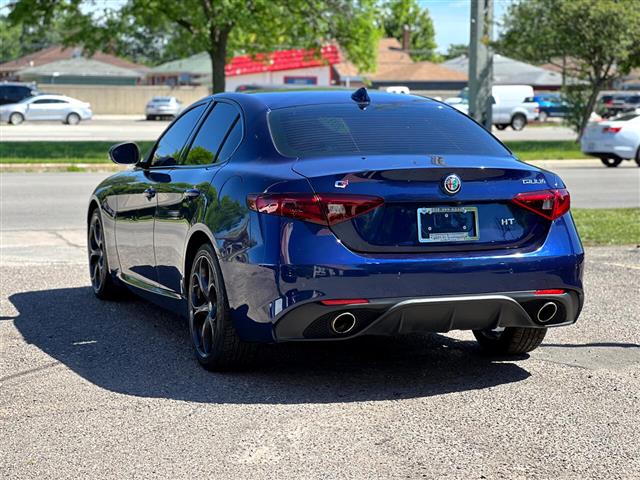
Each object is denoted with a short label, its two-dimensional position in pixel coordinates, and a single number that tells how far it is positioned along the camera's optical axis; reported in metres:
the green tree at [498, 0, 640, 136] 35.47
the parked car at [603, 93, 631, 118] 54.09
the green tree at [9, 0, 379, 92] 31.36
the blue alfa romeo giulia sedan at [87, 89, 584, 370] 5.84
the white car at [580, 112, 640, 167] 26.73
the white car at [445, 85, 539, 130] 55.38
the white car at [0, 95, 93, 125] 54.09
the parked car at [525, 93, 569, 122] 64.44
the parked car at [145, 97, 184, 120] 61.56
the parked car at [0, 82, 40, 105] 54.59
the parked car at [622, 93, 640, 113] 59.31
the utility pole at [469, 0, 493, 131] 17.72
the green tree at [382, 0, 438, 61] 115.53
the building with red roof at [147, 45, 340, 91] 80.67
